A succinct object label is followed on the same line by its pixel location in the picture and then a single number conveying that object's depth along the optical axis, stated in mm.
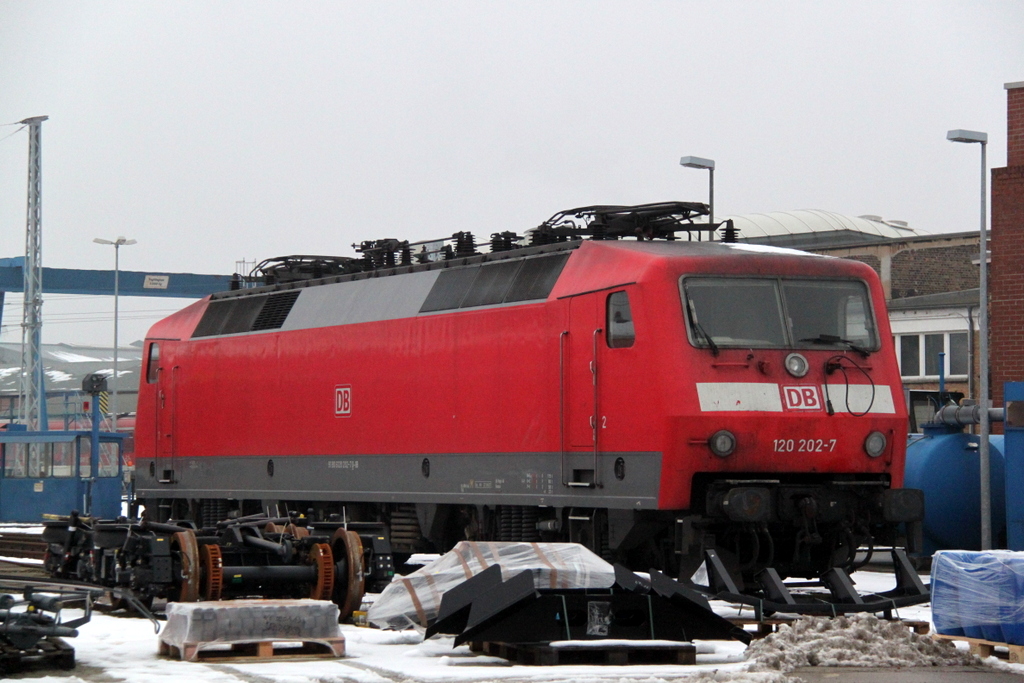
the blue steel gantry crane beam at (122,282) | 70062
